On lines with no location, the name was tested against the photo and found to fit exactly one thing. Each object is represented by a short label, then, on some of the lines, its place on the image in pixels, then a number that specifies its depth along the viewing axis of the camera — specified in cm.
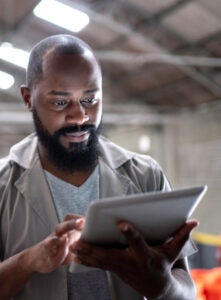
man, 116
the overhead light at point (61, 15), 652
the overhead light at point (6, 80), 1034
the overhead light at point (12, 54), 801
